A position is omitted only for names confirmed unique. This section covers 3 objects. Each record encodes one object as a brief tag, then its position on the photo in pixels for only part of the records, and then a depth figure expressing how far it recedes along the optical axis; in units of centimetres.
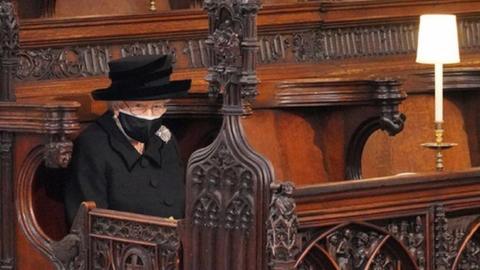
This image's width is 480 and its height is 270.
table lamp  1054
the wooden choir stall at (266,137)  847
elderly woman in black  970
